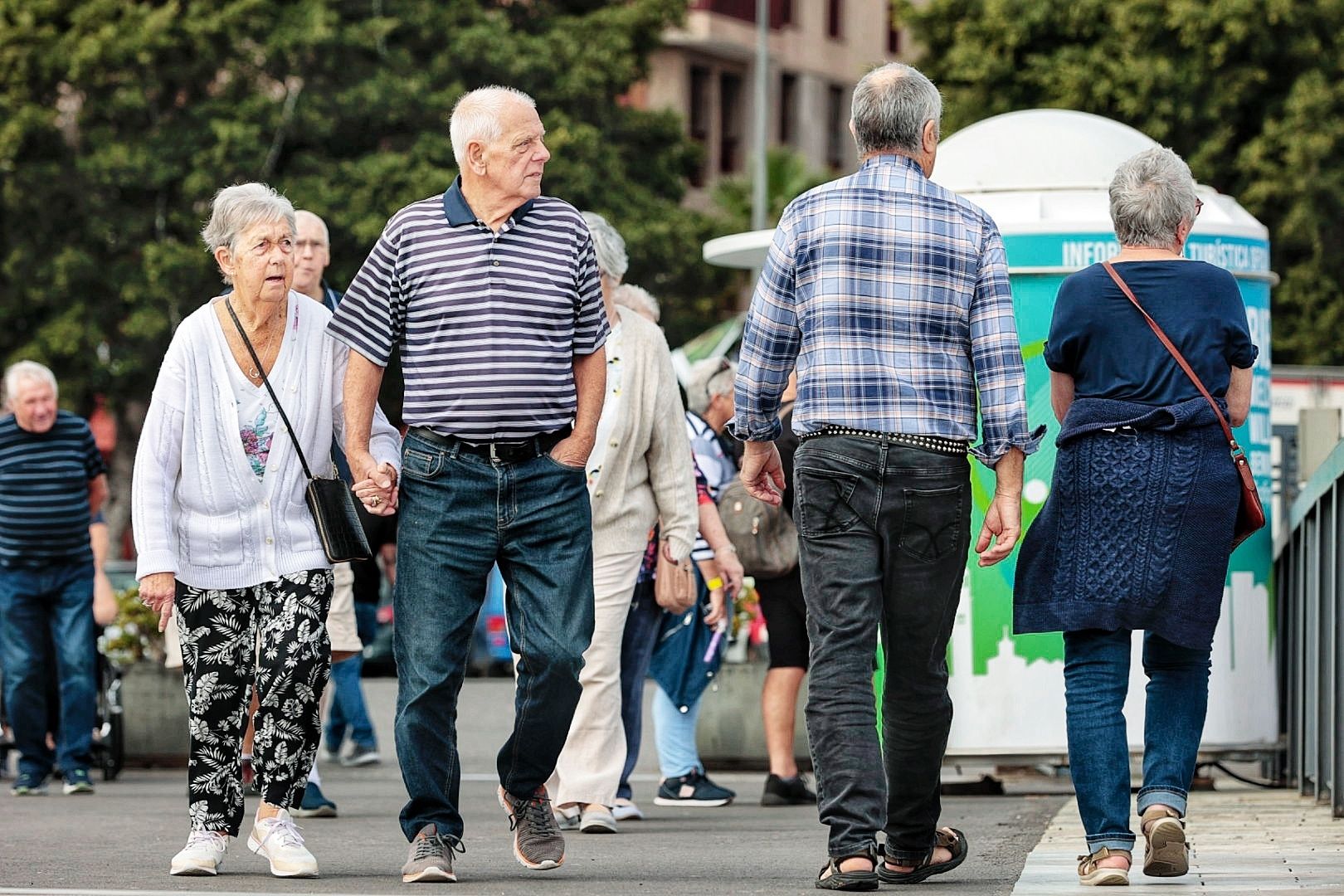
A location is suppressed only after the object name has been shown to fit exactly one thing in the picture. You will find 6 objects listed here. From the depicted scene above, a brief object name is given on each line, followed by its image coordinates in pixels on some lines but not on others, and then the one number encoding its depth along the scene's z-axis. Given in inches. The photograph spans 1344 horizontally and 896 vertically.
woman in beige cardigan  648.4
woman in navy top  490.0
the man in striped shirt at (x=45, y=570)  877.8
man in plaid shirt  477.4
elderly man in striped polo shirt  498.6
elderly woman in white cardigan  522.0
